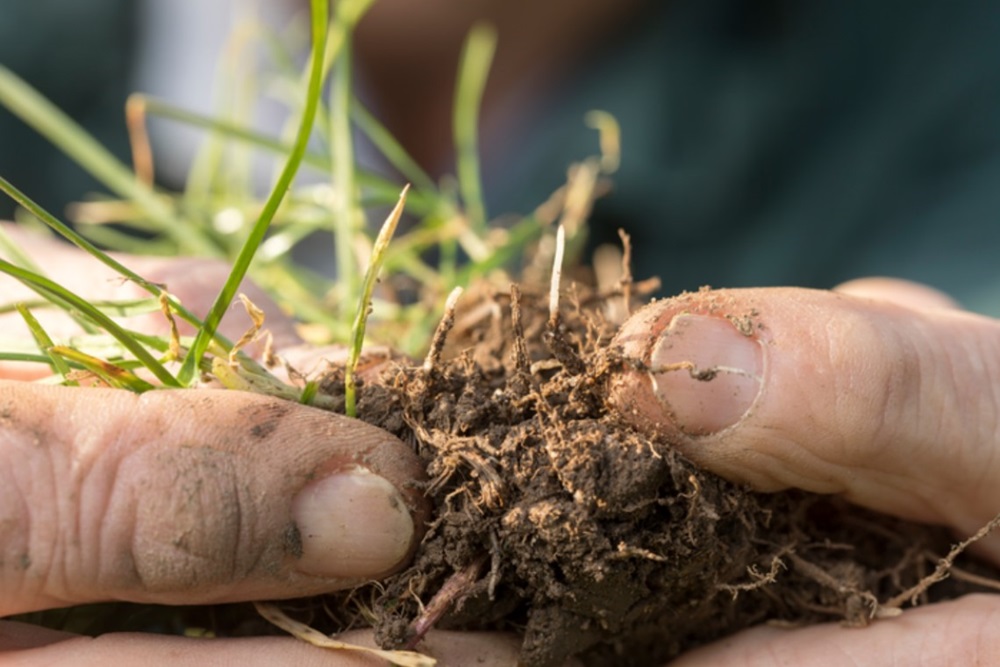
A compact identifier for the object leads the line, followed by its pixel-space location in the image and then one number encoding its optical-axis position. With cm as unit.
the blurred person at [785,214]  23
